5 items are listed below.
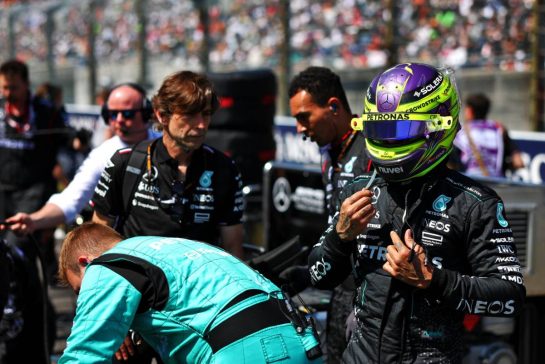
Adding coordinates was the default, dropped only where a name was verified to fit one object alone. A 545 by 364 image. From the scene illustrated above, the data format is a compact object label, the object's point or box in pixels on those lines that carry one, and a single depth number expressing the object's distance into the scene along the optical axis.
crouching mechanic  5.18
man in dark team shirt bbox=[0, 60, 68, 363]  15.23
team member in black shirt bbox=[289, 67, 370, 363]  8.55
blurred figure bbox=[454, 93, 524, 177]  17.47
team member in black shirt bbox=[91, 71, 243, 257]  8.05
